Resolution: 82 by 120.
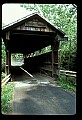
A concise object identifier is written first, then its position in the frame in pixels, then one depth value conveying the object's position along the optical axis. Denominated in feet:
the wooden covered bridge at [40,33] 41.81
